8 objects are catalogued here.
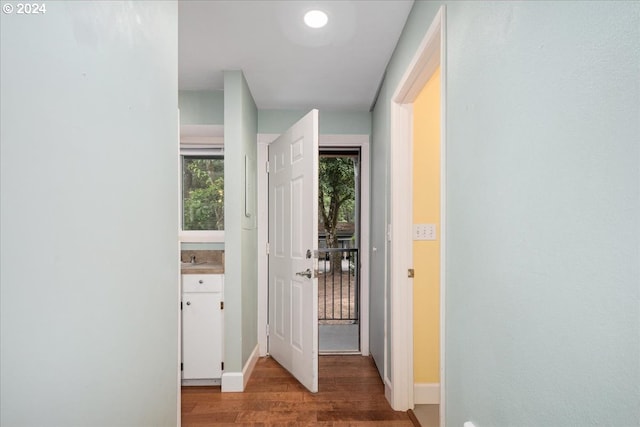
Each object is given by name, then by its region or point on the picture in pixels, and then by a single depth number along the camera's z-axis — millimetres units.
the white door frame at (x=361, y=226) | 3410
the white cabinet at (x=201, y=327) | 2689
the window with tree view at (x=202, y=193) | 3303
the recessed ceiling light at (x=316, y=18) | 1958
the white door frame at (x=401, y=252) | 2305
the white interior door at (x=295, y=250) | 2578
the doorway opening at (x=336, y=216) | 5984
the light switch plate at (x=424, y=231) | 2496
